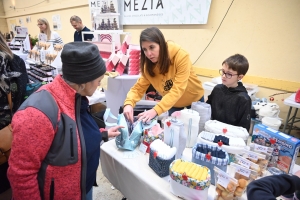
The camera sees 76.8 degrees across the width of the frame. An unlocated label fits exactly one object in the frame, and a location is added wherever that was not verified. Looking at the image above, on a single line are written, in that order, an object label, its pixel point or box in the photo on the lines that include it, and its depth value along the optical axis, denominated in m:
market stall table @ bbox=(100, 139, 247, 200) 0.88
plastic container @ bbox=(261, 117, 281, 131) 1.51
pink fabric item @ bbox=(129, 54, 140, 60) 2.22
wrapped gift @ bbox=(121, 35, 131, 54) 2.33
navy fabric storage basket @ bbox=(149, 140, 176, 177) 0.90
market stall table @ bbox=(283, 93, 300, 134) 1.89
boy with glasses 1.32
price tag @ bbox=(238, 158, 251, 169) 0.82
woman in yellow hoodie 1.24
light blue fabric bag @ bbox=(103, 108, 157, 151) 1.11
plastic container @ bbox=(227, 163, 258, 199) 0.77
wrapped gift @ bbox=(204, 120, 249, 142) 1.02
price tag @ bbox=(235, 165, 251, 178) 0.78
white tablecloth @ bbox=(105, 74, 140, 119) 2.28
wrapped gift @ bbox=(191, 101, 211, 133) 1.23
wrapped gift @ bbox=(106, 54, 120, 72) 2.24
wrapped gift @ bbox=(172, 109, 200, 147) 1.09
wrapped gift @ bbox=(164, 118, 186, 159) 0.99
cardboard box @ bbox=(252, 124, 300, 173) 0.91
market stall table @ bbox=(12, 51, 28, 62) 3.45
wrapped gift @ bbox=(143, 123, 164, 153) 1.09
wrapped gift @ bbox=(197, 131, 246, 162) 0.90
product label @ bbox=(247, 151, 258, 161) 0.88
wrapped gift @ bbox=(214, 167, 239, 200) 0.74
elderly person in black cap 0.64
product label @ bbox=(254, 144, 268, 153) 0.93
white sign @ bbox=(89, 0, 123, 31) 2.79
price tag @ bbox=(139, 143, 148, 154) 1.10
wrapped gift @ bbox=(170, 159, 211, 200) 0.75
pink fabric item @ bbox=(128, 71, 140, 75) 2.28
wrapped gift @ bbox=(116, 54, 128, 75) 2.21
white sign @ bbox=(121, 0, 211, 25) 2.88
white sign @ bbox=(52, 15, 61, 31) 6.41
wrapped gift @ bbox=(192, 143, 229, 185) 0.81
